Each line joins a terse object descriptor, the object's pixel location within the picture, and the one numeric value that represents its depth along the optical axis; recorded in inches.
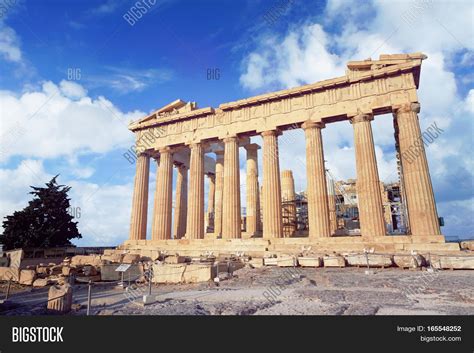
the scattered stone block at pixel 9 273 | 509.0
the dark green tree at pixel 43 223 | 1019.3
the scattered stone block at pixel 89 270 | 524.5
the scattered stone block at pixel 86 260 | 669.9
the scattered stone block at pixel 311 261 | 558.6
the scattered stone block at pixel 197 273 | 444.8
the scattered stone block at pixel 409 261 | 508.0
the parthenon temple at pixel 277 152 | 730.8
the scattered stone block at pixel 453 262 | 486.0
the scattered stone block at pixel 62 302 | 263.0
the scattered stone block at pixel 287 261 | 575.7
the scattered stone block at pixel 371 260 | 522.9
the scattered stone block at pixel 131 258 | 612.1
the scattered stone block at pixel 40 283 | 473.7
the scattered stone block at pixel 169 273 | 466.6
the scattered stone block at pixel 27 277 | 489.9
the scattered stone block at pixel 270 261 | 591.5
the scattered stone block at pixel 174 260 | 545.6
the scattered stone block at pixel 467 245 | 626.8
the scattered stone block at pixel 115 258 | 660.4
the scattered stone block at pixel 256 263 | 595.8
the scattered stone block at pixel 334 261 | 544.7
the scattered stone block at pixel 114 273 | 511.5
